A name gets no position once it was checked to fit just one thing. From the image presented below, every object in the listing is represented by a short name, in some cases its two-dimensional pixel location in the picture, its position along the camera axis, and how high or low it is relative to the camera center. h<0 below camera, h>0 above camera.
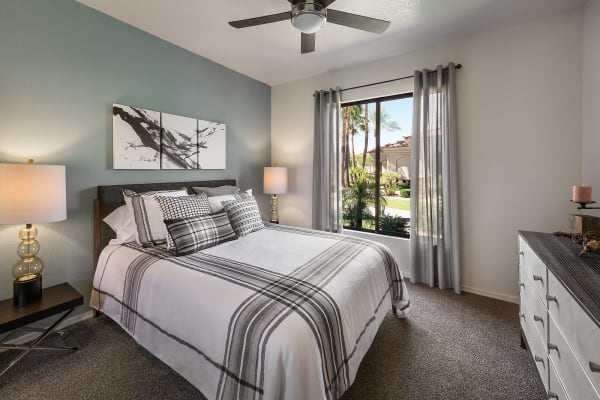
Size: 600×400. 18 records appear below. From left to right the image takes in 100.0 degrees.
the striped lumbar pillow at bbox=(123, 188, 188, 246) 2.12 -0.19
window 3.40 +0.44
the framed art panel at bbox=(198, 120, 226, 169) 3.13 +0.66
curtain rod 2.71 +1.43
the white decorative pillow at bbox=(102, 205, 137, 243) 2.18 -0.24
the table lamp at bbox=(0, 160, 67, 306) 1.60 -0.06
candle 1.70 +0.00
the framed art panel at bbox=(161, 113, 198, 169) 2.77 +0.62
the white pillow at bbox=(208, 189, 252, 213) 2.58 -0.03
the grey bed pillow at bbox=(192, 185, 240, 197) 2.92 +0.07
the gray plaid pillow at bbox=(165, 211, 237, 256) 1.93 -0.29
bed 1.07 -0.61
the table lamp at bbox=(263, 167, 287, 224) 3.71 +0.23
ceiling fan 1.75 +1.30
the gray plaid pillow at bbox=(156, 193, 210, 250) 2.13 -0.10
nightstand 1.57 -0.75
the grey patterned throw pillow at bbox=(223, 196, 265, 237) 2.50 -0.21
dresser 0.88 -0.53
